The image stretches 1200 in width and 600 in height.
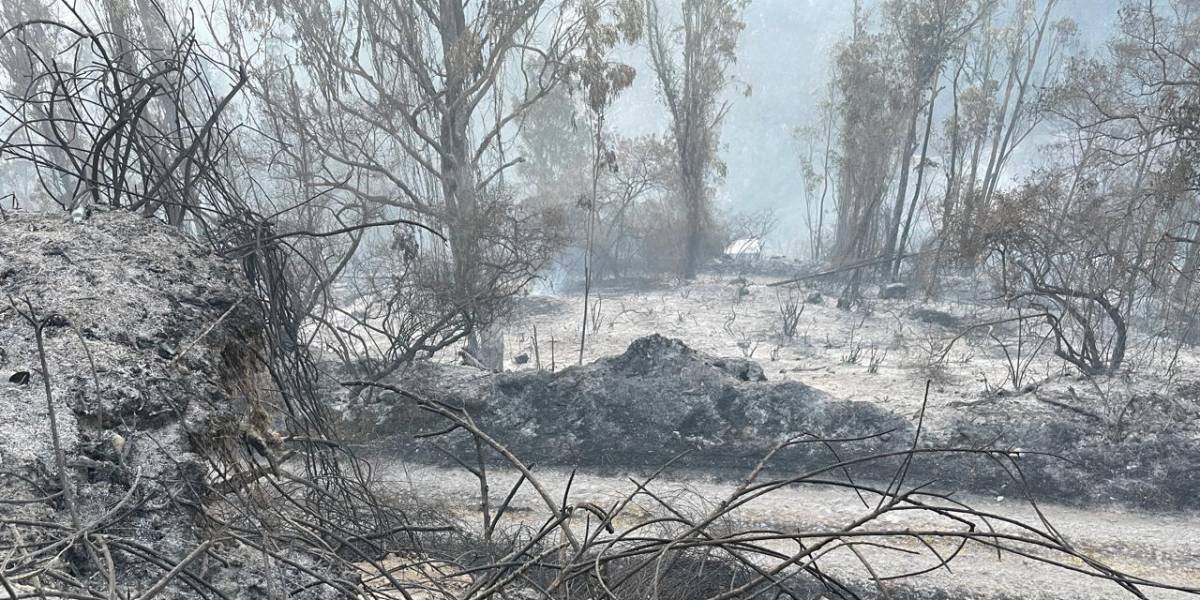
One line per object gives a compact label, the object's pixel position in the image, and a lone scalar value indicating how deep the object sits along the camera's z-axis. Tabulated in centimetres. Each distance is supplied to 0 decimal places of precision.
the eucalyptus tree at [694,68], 2330
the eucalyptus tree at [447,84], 1108
